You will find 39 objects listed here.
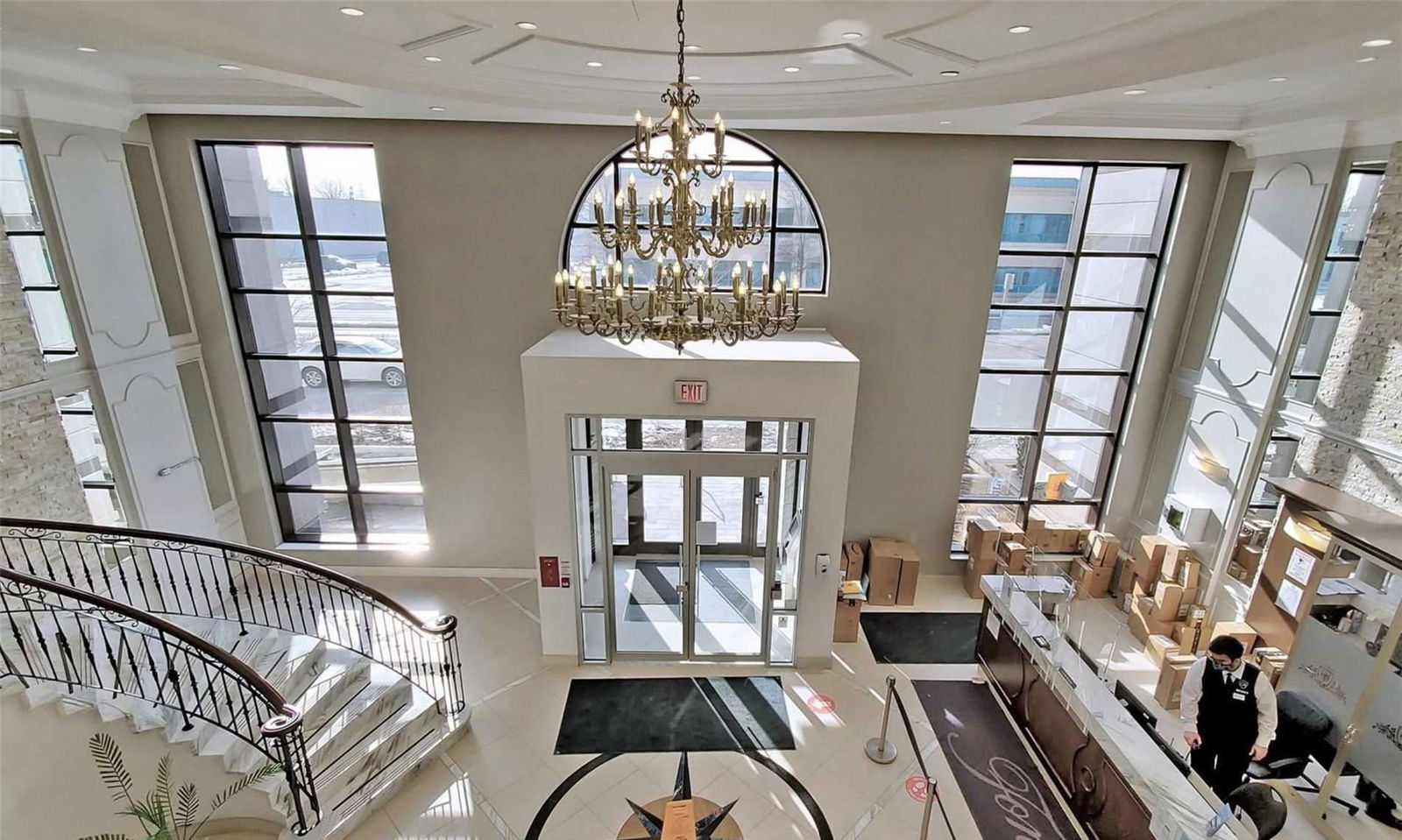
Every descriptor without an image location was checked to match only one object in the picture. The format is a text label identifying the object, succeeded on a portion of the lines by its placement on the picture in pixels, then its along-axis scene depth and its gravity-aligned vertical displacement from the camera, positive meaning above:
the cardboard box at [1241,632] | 4.91 -2.90
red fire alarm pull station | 5.11 -2.63
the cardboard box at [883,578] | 6.27 -3.21
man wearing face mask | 3.59 -2.61
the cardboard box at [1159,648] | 5.44 -3.38
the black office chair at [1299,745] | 4.06 -3.16
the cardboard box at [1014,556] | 6.30 -2.96
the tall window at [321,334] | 5.73 -0.81
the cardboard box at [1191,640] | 5.46 -3.28
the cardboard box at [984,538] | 6.36 -2.80
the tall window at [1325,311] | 4.71 -0.27
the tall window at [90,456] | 4.97 -1.73
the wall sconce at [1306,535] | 4.37 -1.89
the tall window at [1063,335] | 5.81 -0.65
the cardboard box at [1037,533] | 6.62 -2.84
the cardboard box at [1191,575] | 5.68 -2.79
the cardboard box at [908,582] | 6.25 -3.23
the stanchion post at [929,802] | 3.47 -3.05
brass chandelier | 2.66 +0.02
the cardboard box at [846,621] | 5.64 -3.30
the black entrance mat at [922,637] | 5.62 -3.55
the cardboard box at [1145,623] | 5.74 -3.30
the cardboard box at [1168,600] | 5.64 -3.02
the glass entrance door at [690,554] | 4.92 -2.52
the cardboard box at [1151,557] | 5.96 -2.78
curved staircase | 3.53 -2.97
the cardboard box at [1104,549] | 6.42 -2.91
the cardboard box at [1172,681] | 5.02 -3.36
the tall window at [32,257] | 4.52 -0.08
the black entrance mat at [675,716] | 4.61 -3.61
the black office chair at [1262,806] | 3.00 -2.66
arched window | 5.71 +0.44
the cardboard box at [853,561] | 6.27 -3.06
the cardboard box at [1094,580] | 6.45 -3.27
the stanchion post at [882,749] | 4.43 -3.56
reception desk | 3.26 -2.89
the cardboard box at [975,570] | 6.45 -3.19
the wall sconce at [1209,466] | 5.60 -1.79
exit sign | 4.62 -0.97
